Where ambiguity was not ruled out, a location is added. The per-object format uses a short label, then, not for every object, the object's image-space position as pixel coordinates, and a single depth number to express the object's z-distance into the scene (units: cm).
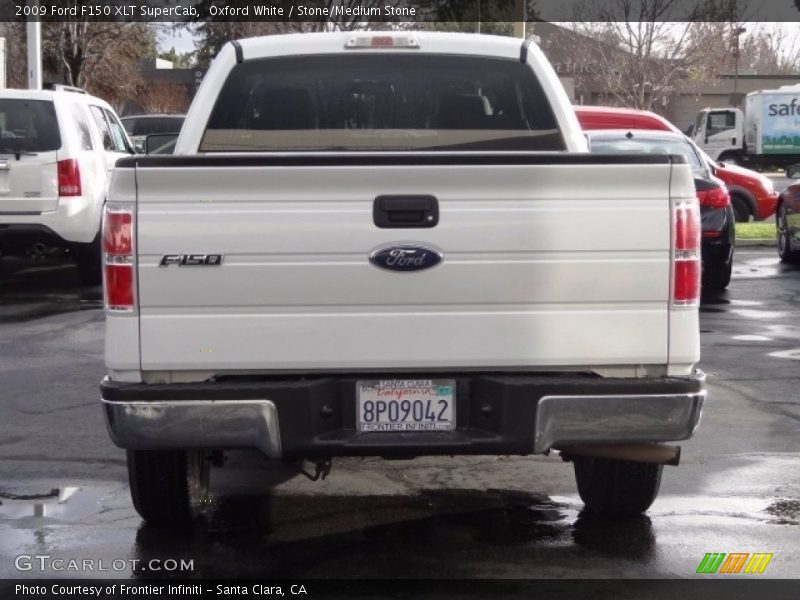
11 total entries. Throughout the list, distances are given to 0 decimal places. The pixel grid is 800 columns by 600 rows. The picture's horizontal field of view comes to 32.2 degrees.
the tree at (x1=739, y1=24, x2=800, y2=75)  7298
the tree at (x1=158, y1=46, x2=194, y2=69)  7693
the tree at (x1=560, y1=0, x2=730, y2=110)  4584
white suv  1346
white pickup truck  486
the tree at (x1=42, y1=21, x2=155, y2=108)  4722
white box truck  4369
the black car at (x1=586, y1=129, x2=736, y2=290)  1360
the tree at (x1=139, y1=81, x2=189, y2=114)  5578
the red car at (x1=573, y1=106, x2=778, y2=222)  2164
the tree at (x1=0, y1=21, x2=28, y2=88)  4772
